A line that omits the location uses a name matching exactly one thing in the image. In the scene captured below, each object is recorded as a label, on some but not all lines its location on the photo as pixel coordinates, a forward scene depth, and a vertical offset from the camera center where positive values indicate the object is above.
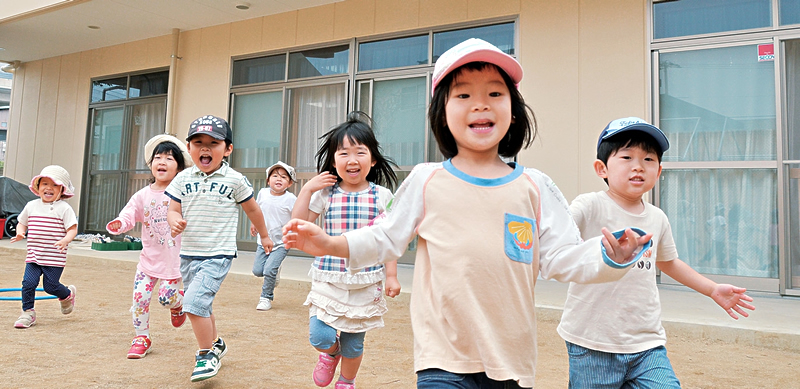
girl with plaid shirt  2.78 -0.20
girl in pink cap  1.47 -0.03
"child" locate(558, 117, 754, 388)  1.92 -0.20
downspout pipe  10.77 +2.62
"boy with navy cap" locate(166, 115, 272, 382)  3.19 +0.08
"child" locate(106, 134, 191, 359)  3.66 -0.16
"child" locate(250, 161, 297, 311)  5.68 +0.11
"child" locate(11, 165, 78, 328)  4.42 -0.13
